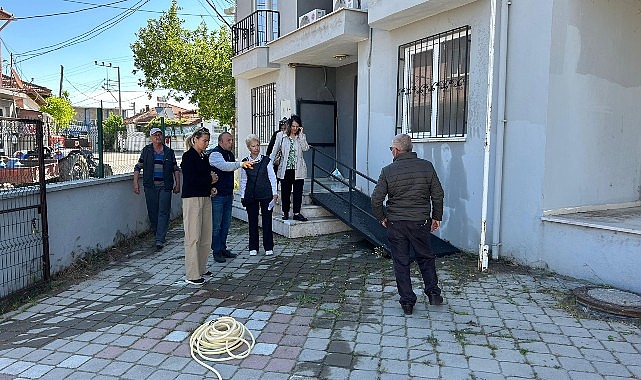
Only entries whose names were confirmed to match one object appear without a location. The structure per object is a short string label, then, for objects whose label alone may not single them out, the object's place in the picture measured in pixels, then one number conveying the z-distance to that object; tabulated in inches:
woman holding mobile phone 291.1
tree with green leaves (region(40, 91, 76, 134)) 1221.8
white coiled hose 145.6
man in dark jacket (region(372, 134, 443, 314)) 176.4
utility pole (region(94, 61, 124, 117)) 2105.1
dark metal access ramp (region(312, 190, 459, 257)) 260.6
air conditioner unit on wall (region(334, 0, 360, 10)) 328.5
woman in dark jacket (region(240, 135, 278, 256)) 253.9
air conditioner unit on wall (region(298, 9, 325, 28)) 360.5
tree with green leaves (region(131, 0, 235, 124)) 812.0
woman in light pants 211.5
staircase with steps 303.1
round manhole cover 168.6
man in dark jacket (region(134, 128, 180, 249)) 283.0
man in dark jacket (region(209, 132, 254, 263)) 238.4
